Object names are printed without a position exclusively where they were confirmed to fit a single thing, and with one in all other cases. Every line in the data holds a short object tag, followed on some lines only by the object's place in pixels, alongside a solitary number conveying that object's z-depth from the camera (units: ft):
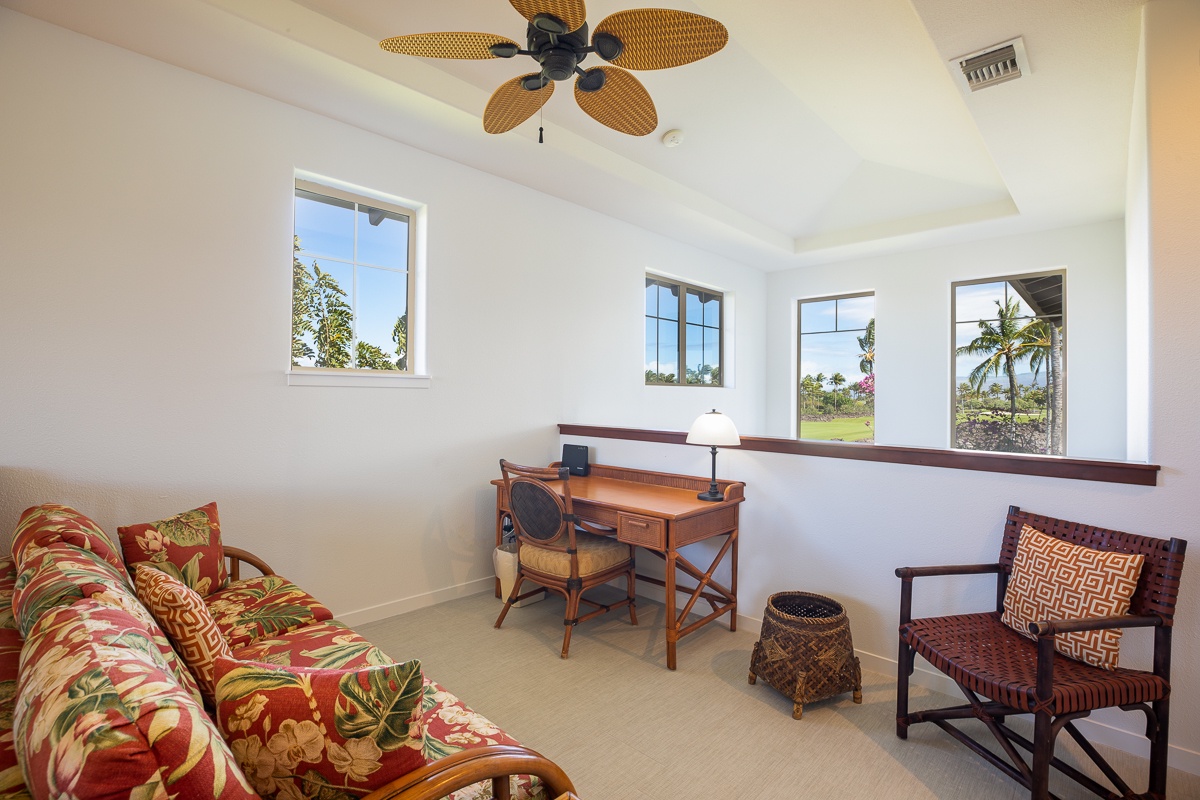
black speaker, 12.86
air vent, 7.82
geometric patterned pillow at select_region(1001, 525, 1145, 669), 5.93
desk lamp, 9.71
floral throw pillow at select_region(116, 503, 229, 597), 6.94
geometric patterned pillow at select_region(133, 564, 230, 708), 4.81
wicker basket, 7.58
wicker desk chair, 9.34
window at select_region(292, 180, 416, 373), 10.58
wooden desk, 8.90
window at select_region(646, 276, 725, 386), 17.38
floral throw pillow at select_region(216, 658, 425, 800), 3.13
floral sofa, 2.42
